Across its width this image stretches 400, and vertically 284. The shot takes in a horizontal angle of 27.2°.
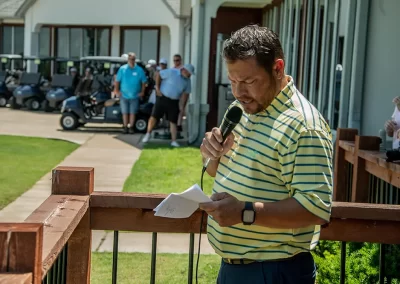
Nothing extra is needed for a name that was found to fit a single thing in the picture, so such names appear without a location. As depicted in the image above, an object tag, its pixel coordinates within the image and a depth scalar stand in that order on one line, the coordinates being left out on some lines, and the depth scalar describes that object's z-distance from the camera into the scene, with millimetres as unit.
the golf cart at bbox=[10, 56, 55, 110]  27547
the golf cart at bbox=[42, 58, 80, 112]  26266
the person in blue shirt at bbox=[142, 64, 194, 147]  17562
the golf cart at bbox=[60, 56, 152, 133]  20453
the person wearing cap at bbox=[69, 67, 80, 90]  26442
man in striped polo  2857
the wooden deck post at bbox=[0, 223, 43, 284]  2320
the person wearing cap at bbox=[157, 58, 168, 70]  19509
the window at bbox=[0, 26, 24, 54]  34906
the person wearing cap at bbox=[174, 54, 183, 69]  18156
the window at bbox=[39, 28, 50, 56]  33844
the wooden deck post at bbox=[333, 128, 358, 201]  8133
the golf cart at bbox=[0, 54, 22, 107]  29125
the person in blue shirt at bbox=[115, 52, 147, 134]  19609
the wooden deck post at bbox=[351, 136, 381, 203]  6922
